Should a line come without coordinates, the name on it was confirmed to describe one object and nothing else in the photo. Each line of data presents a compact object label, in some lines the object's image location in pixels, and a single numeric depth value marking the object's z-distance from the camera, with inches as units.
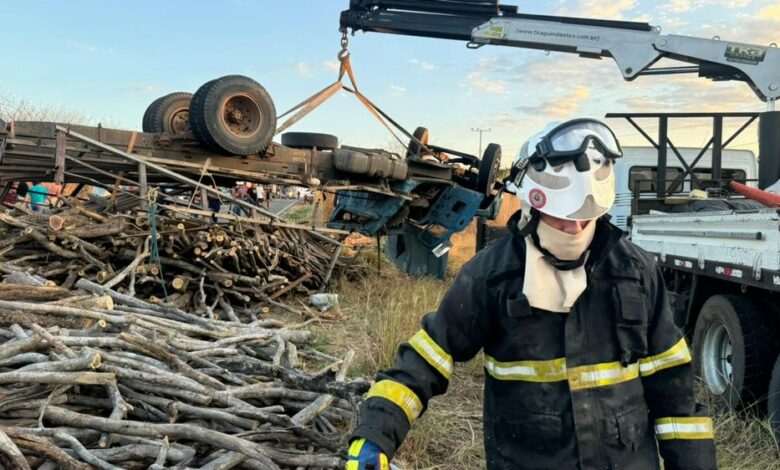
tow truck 140.5
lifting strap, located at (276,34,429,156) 290.4
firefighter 65.4
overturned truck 246.7
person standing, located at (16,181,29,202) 322.7
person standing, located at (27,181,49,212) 387.6
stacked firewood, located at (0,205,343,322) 237.8
